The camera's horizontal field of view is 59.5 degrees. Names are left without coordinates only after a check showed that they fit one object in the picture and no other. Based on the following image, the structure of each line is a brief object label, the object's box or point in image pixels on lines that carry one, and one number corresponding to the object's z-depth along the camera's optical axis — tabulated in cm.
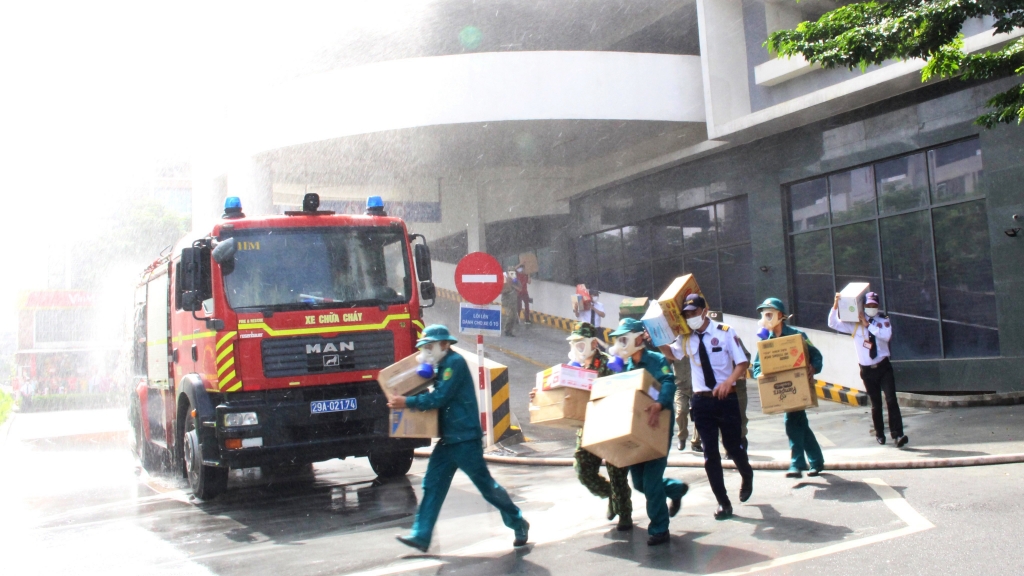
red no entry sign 1183
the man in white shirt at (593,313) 1984
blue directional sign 1184
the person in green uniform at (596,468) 629
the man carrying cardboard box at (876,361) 922
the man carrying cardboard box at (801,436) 784
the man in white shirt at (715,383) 664
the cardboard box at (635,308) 1266
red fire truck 850
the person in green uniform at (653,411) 582
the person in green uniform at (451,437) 602
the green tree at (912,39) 970
